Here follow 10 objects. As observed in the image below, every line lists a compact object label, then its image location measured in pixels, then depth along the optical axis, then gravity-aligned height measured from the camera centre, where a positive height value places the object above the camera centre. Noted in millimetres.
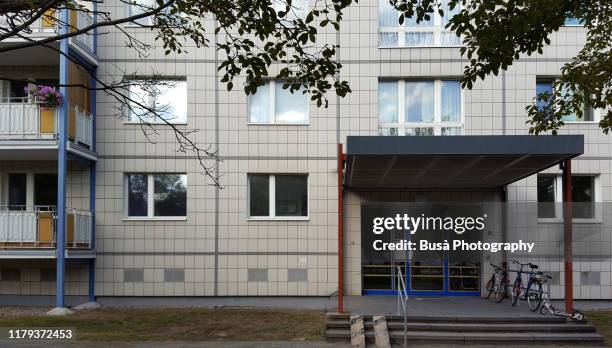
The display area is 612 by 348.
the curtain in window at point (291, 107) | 17766 +2416
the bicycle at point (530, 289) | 14062 -2112
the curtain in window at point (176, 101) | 17828 +2593
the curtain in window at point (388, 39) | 17781 +4307
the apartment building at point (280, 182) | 17266 +354
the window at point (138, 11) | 17766 +5094
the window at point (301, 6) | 17922 +5218
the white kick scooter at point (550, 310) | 13216 -2419
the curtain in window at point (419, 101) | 17750 +2597
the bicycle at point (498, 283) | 15945 -2225
